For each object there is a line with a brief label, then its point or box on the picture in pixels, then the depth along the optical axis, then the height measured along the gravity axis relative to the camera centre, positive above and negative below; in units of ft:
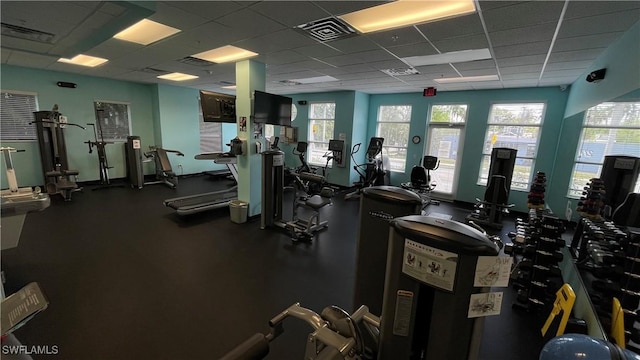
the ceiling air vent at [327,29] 9.10 +3.88
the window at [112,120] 22.47 +0.25
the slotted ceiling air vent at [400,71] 15.30 +4.02
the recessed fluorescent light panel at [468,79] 16.11 +4.06
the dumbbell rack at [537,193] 13.00 -2.33
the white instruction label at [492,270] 2.61 -1.27
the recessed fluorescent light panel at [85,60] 16.27 +3.93
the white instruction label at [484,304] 2.69 -1.66
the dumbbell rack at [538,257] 8.16 -3.56
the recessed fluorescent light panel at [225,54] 13.12 +3.96
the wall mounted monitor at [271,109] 13.99 +1.29
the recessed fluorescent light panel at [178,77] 20.51 +4.01
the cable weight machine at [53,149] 18.24 -2.17
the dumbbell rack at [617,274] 5.96 -3.00
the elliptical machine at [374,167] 22.94 -2.69
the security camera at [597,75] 10.32 +2.97
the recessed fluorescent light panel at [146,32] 10.64 +4.01
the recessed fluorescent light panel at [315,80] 19.03 +4.13
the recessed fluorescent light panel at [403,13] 7.95 +4.08
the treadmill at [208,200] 15.16 -4.75
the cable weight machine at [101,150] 21.09 -2.28
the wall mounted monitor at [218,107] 13.34 +1.15
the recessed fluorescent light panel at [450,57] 11.86 +4.04
